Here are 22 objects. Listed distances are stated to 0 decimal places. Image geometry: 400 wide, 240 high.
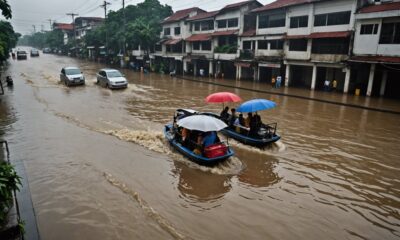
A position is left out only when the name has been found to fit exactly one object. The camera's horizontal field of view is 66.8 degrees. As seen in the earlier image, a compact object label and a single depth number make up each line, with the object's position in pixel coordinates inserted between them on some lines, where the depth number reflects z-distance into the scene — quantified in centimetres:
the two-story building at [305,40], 2584
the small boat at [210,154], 1012
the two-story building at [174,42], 4544
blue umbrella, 1184
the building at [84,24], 8469
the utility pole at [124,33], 5111
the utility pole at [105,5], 5829
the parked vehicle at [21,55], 6500
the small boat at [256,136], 1218
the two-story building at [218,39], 3622
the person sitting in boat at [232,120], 1354
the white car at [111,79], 2767
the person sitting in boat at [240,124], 1309
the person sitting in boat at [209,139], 1029
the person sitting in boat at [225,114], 1418
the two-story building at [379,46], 2195
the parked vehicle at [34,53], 7506
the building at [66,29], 10114
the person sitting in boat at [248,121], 1300
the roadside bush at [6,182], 479
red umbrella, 1303
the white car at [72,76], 2892
